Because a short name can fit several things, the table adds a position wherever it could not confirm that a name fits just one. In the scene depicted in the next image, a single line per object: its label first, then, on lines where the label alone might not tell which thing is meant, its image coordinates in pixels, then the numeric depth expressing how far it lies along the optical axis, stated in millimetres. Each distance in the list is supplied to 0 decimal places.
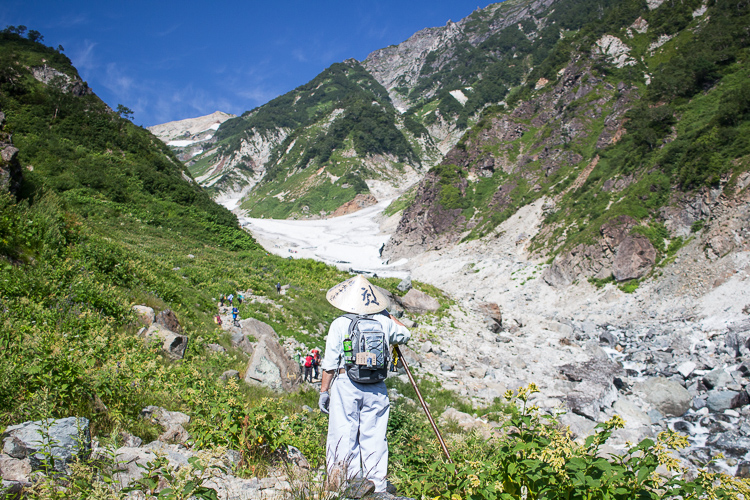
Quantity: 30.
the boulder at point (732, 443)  8375
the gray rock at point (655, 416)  10145
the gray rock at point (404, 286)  24781
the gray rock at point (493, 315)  20611
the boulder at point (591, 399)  10116
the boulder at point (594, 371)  12594
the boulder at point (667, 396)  10336
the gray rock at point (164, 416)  4254
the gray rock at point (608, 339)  16812
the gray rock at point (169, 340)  6754
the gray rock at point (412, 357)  13720
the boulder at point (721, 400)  9727
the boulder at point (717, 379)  10656
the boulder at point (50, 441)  2658
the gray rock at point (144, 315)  7379
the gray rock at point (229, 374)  7026
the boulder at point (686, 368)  11992
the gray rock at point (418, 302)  22047
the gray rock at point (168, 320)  7928
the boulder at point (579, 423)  9180
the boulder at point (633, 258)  21703
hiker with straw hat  3773
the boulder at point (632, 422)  8789
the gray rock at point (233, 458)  3371
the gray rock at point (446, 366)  14055
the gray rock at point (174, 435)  4035
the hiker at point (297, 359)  10750
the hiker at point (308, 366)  10366
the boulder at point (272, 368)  7773
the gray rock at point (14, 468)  2605
